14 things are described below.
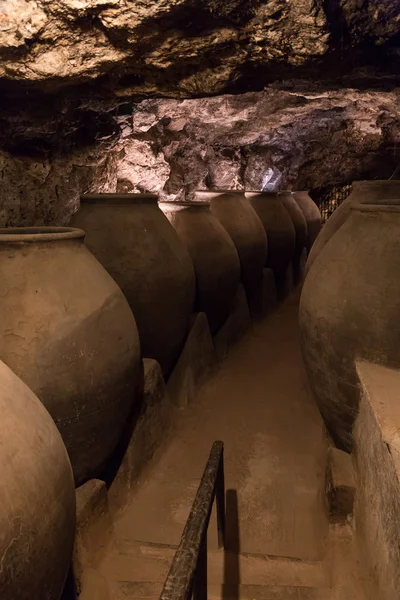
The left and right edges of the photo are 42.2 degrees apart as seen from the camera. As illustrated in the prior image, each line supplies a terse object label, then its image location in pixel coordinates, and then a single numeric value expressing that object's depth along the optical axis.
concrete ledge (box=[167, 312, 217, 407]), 3.05
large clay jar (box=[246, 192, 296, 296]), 4.76
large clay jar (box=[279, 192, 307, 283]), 5.35
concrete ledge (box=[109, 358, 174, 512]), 2.19
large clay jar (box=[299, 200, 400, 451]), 1.83
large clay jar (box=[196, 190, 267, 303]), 4.07
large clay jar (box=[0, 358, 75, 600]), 0.95
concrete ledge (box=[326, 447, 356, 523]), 1.85
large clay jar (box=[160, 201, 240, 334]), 3.34
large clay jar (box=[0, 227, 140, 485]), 1.65
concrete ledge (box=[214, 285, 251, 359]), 3.79
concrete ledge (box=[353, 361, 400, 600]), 1.31
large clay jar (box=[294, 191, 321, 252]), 6.01
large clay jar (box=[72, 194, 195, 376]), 2.57
